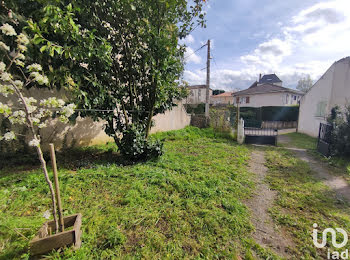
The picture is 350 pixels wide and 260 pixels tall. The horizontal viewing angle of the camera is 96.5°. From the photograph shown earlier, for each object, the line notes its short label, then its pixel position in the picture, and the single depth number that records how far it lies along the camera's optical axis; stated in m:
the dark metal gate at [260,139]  8.00
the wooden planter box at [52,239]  1.62
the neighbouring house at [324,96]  8.35
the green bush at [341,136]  5.48
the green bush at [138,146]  4.46
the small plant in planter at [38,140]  1.46
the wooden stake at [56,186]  1.71
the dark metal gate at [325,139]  5.96
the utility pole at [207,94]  11.69
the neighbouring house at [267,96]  21.81
